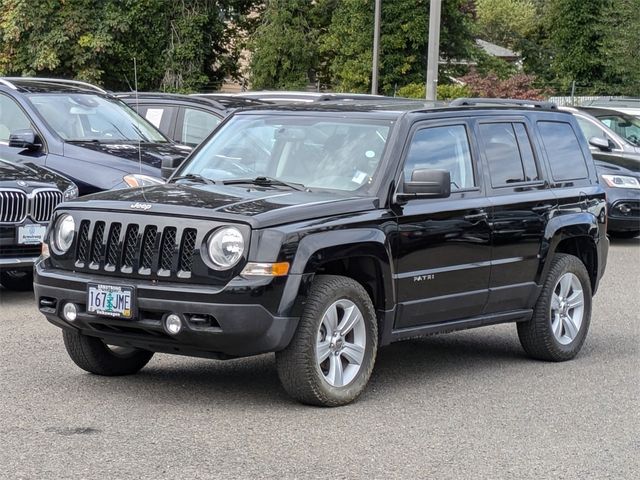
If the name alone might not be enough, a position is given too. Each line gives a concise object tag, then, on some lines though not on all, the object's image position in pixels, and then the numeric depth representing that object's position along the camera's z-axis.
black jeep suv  6.96
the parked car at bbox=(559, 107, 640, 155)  18.48
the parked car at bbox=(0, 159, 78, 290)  11.00
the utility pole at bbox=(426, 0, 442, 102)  24.91
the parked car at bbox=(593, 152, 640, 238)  17.62
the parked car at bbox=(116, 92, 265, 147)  15.18
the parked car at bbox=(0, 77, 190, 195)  12.49
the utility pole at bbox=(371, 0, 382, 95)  38.38
